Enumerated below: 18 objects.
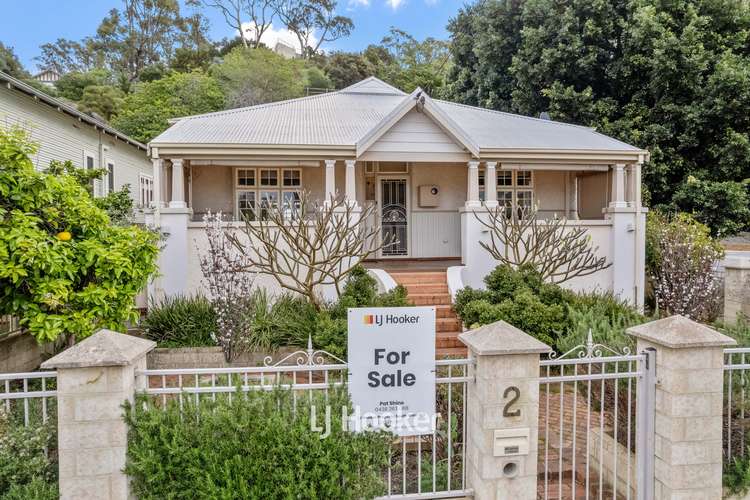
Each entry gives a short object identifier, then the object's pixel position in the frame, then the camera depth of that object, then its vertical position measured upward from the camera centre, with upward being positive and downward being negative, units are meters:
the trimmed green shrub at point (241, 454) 3.44 -1.58
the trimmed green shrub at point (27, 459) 3.55 -1.66
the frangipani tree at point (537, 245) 9.48 -0.17
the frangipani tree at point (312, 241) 8.27 -0.11
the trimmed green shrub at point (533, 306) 7.97 -1.24
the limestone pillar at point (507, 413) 3.66 -1.36
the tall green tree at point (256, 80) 32.31 +11.10
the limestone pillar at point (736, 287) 9.91 -1.09
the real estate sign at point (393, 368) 3.73 -1.03
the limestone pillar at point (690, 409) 3.80 -1.38
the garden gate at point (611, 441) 3.98 -1.96
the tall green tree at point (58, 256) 5.54 -0.20
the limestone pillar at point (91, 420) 3.37 -1.28
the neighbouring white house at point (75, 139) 11.80 +3.21
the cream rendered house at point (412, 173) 9.98 +1.63
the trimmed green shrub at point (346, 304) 7.23 -1.14
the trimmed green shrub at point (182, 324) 8.09 -1.49
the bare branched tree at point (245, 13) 44.88 +20.92
